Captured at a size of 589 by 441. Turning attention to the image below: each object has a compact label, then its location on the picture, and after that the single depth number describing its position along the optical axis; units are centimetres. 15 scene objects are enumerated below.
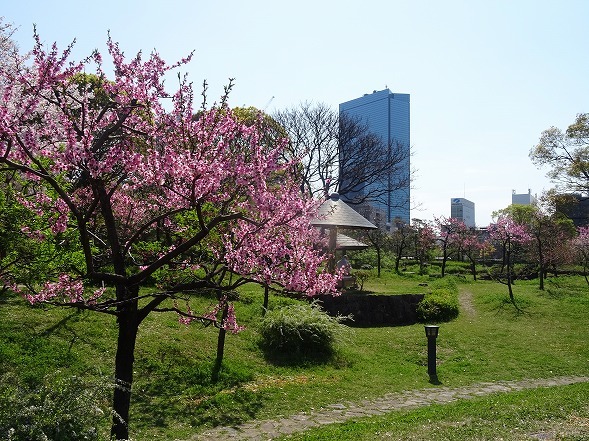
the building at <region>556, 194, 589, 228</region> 4691
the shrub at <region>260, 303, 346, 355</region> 1051
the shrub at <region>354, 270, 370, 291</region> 1839
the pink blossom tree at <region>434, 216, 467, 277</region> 2898
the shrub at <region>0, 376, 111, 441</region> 325
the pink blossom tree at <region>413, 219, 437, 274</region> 2970
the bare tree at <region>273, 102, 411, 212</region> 3009
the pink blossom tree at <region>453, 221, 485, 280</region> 2843
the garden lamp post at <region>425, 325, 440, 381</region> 981
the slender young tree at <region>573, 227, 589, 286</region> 2206
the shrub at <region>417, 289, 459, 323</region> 1511
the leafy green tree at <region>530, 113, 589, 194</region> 2527
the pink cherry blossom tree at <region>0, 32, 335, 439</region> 405
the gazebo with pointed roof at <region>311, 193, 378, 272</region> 1814
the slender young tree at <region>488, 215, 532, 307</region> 1998
